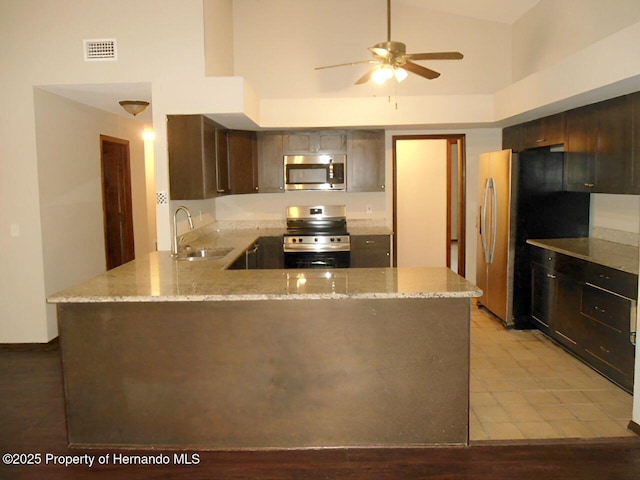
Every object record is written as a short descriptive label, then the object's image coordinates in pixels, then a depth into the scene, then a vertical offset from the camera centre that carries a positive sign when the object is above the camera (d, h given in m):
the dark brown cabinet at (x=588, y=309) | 3.55 -0.94
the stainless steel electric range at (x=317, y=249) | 5.84 -0.62
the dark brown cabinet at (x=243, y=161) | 5.61 +0.39
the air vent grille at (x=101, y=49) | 4.08 +1.18
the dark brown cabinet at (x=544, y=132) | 4.66 +0.57
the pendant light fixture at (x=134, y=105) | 4.74 +0.85
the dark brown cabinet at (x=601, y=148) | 3.73 +0.33
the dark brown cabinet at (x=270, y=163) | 6.09 +0.38
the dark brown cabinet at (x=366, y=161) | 6.11 +0.39
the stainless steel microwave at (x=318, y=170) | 6.11 +0.30
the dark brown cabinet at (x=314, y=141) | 6.10 +0.63
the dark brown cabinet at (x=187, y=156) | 4.20 +0.33
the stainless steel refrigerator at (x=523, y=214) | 4.91 -0.22
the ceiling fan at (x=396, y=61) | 3.64 +0.98
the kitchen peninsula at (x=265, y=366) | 2.77 -0.93
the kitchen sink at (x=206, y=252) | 4.43 -0.49
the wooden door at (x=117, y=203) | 6.20 -0.06
